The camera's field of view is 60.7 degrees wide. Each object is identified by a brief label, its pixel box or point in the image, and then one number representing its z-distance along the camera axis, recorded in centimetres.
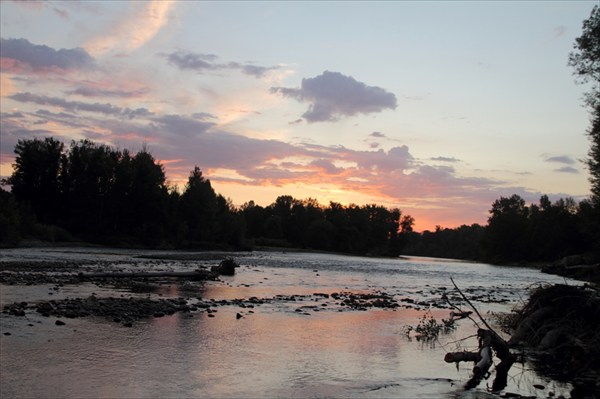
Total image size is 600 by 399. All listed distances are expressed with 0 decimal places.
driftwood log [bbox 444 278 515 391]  1082
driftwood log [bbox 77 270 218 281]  3035
